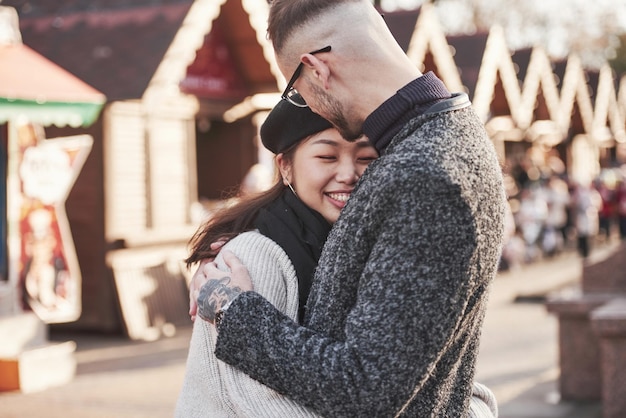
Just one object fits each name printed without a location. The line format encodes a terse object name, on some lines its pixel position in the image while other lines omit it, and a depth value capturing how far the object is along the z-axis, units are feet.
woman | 6.91
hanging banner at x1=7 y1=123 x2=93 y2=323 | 27.76
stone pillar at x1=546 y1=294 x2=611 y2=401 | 24.29
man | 6.01
